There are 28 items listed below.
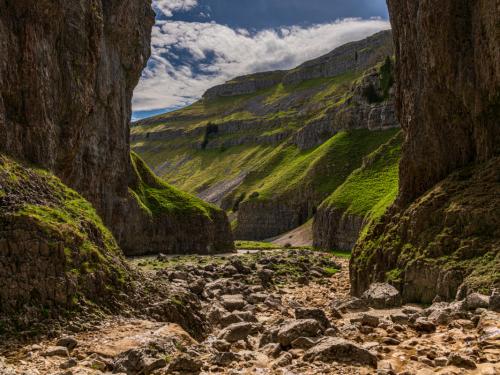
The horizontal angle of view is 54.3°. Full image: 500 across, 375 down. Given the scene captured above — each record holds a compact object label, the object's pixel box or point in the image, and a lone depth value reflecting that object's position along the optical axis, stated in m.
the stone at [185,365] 15.28
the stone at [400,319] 19.74
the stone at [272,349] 16.64
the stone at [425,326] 18.02
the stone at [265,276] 49.25
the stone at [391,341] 16.55
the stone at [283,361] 15.37
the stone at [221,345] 18.20
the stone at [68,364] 15.57
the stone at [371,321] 19.79
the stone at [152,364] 15.56
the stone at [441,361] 13.66
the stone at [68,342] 17.70
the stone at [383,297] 28.09
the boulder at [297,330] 17.42
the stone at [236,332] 19.83
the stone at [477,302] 19.66
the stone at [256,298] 34.88
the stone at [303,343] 16.55
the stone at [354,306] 27.94
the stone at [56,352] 16.66
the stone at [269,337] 18.30
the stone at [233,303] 31.48
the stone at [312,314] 20.21
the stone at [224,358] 15.86
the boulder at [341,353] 14.64
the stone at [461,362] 13.14
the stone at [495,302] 18.76
